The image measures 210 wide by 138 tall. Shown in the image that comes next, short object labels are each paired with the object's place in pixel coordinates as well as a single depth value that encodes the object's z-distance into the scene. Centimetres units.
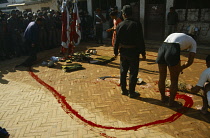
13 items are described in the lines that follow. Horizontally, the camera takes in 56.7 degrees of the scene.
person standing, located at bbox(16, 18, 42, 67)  784
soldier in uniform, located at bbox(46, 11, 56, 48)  1116
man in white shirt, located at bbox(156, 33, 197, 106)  392
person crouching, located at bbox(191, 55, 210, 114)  359
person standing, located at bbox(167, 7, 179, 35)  1022
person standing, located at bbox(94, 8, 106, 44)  1129
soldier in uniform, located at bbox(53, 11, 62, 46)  1168
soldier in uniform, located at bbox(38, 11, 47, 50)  1077
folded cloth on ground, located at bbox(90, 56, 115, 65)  785
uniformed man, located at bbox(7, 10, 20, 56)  939
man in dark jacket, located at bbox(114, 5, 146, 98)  453
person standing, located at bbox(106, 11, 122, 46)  719
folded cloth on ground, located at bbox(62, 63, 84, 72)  711
